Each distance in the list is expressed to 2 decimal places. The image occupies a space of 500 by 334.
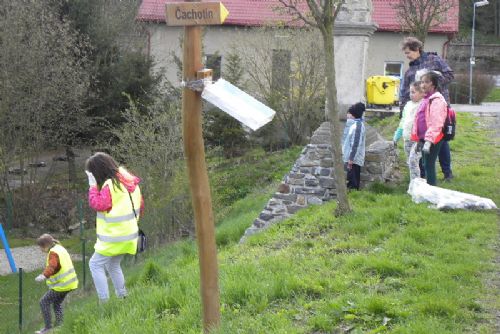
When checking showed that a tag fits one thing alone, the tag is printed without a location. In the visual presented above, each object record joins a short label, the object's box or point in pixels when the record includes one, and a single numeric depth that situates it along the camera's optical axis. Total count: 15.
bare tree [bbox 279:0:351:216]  8.25
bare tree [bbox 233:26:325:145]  19.52
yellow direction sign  4.63
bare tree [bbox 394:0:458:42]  19.67
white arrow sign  4.40
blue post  14.63
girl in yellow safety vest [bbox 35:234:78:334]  8.38
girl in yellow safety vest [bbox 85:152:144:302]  6.86
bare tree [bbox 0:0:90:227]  18.14
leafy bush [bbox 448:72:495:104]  32.75
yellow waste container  21.64
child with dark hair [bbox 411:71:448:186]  8.56
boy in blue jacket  9.53
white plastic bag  8.27
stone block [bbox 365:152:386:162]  9.66
